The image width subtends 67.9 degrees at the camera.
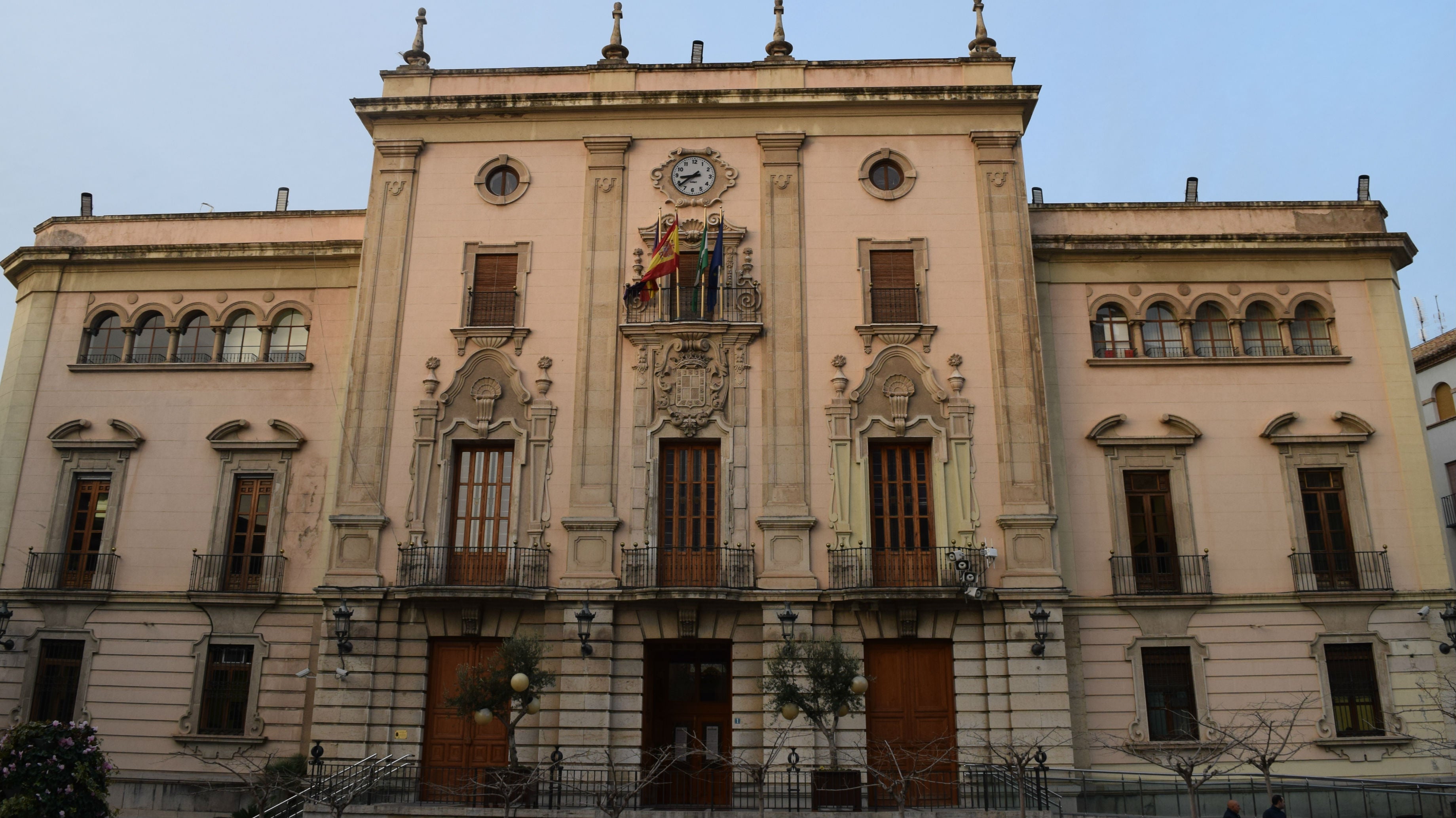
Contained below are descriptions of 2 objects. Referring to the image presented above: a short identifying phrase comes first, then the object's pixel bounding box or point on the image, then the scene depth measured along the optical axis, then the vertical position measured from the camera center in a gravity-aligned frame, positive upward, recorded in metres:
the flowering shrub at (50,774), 12.81 -0.62
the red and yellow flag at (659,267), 21.41 +8.70
